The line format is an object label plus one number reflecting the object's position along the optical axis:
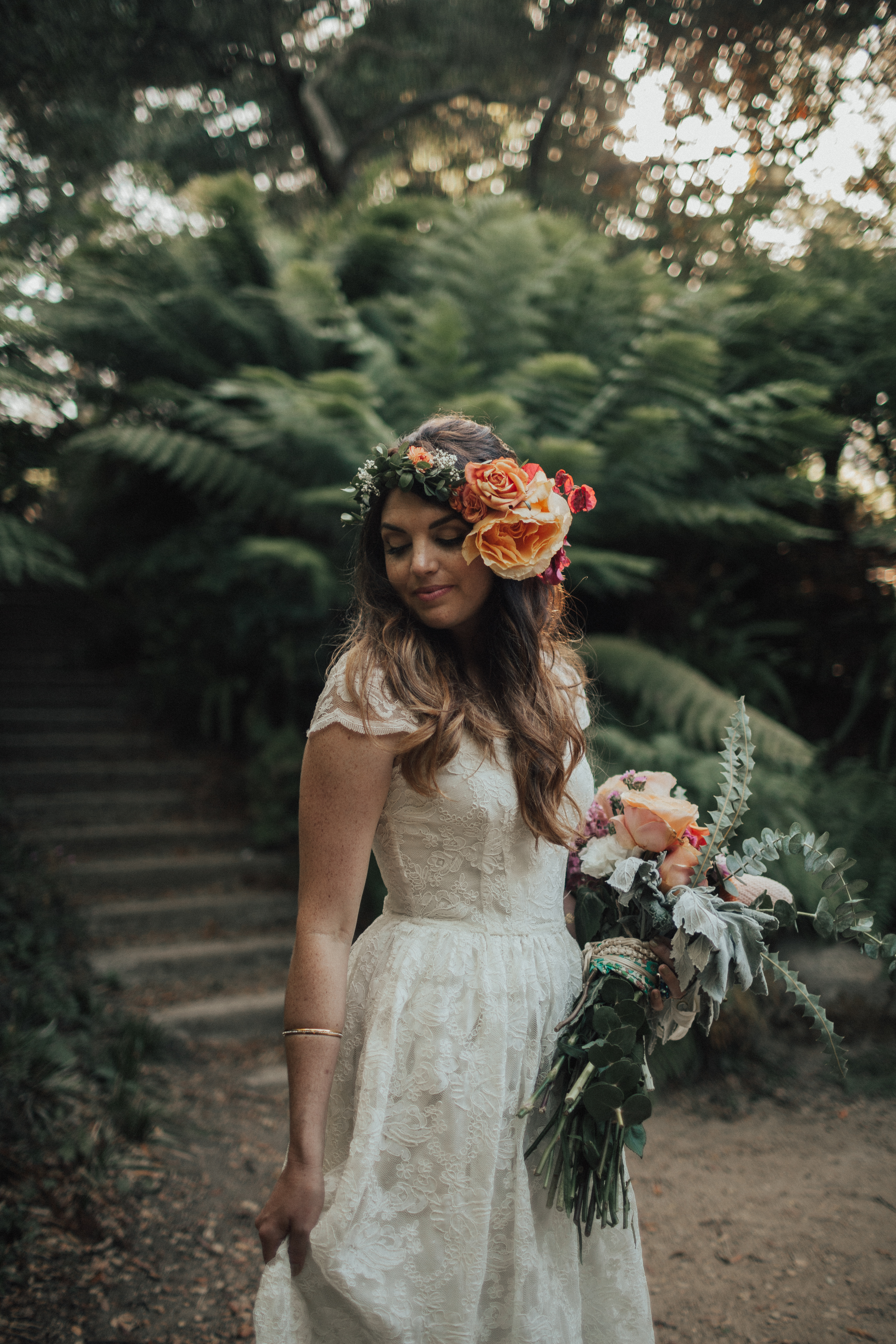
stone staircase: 4.04
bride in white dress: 1.19
